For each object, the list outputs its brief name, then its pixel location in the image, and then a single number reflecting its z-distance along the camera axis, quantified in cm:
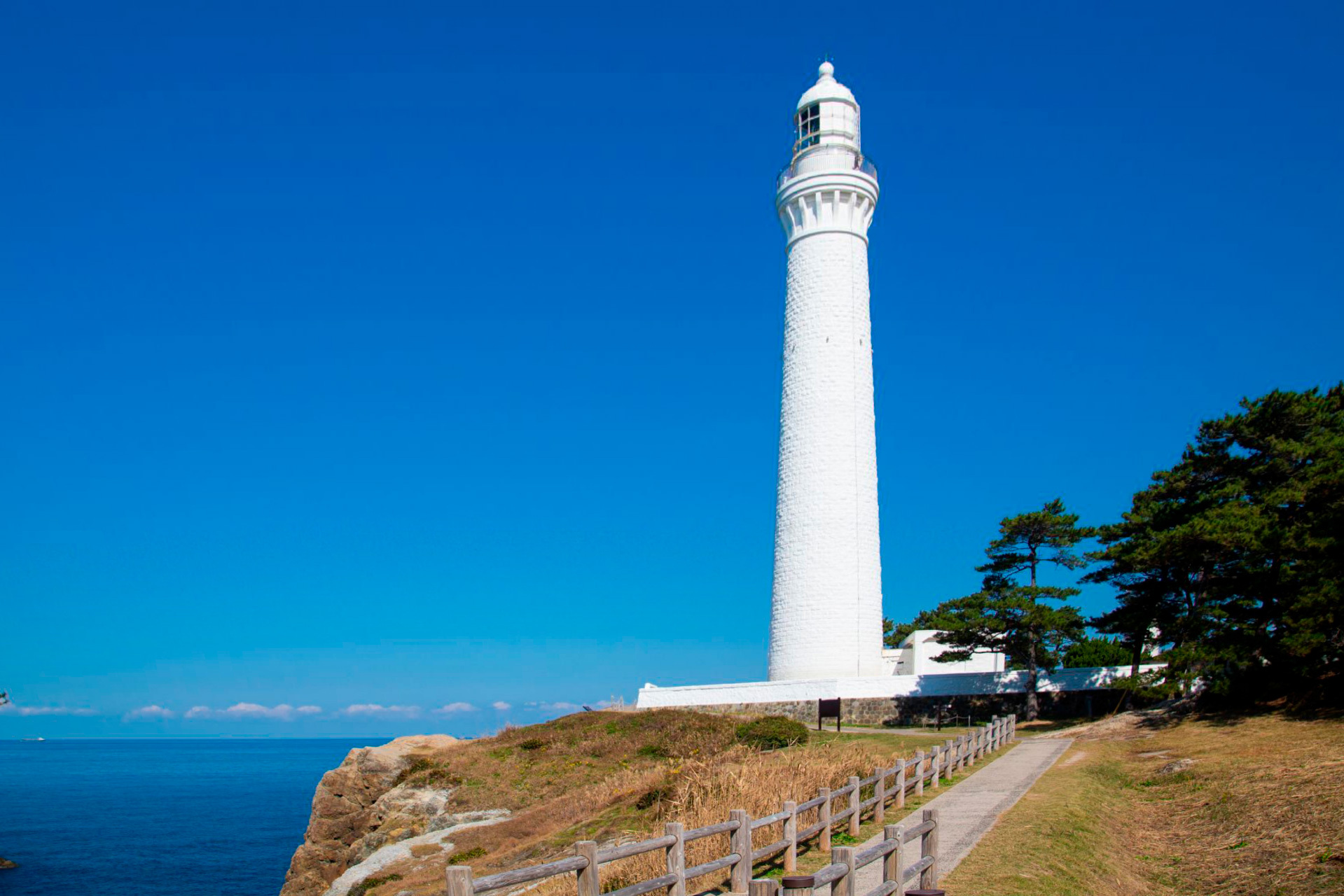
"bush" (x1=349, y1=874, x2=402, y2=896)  2305
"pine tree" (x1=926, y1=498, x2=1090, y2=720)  3675
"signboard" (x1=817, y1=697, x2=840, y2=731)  3456
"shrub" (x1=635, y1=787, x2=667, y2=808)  2061
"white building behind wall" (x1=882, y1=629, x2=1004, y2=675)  4431
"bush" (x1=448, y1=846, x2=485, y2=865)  2236
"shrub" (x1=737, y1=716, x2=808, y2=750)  2861
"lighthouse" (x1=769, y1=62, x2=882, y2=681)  3941
